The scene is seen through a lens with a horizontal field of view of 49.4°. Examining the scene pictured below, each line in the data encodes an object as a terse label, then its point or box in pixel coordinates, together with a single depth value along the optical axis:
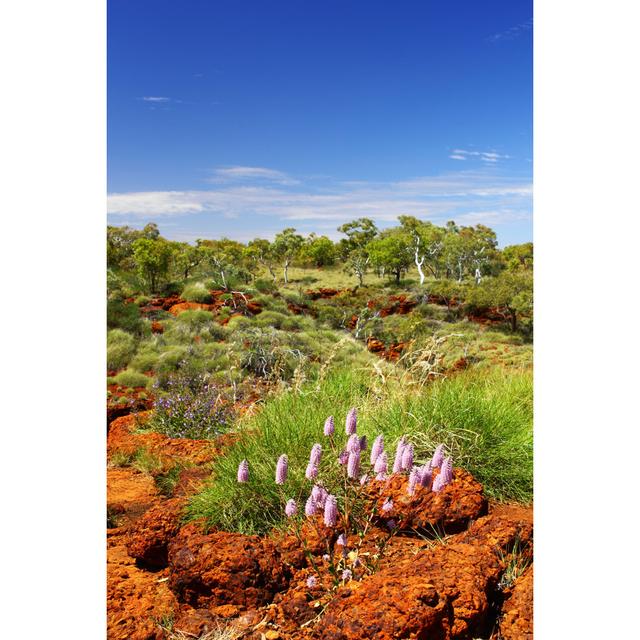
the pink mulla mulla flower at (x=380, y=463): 2.54
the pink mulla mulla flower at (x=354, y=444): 2.49
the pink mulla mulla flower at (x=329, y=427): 2.61
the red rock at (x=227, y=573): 2.85
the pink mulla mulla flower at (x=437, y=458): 2.53
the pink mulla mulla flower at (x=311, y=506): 2.53
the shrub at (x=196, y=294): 12.34
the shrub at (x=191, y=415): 5.82
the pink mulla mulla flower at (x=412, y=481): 2.58
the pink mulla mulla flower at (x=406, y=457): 2.49
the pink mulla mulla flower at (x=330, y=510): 2.45
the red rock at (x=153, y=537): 3.41
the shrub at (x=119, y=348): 9.88
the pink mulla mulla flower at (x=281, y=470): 2.48
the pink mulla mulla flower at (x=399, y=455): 2.54
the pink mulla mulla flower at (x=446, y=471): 2.53
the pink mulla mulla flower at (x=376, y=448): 2.51
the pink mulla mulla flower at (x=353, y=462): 2.46
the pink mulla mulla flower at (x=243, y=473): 2.66
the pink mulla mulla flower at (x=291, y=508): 2.60
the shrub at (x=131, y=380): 8.87
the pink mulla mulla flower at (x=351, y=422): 2.56
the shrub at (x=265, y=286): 13.44
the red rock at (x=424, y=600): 2.19
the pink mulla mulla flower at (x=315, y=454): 2.55
